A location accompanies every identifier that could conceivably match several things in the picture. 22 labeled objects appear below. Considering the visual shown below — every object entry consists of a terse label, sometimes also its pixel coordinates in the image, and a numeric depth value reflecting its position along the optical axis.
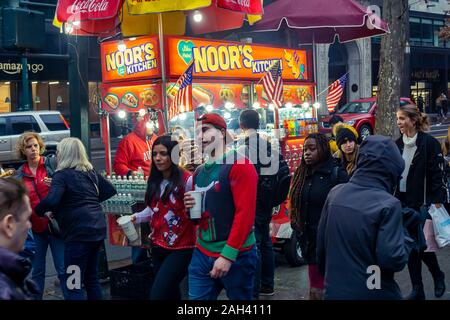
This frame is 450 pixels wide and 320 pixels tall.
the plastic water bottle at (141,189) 6.58
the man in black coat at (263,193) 5.89
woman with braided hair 4.89
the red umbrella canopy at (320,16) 9.51
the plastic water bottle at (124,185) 6.78
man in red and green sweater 4.03
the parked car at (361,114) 22.62
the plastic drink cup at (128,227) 5.41
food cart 7.50
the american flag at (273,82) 8.51
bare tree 10.90
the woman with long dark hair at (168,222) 4.50
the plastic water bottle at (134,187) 6.67
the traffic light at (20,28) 6.60
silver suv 18.11
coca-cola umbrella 6.91
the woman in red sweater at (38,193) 5.68
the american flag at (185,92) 7.07
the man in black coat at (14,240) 2.24
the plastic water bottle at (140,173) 7.02
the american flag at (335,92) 11.26
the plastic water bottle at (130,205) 6.60
